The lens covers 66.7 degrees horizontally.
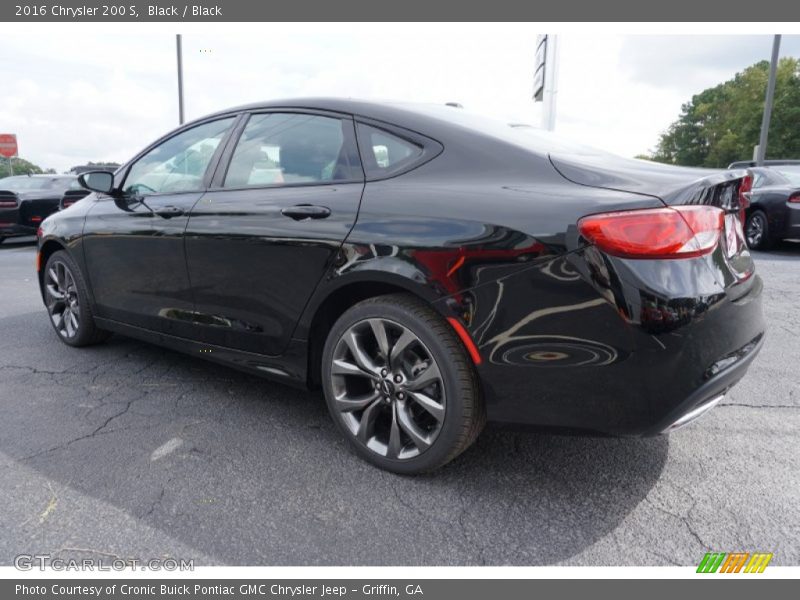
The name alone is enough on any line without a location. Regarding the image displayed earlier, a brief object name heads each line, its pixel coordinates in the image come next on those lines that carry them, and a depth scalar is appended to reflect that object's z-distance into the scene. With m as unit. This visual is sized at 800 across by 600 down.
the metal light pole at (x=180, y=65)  15.63
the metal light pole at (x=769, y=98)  17.19
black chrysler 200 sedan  1.95
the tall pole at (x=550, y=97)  9.40
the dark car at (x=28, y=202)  10.82
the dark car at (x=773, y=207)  8.97
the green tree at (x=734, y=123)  46.53
